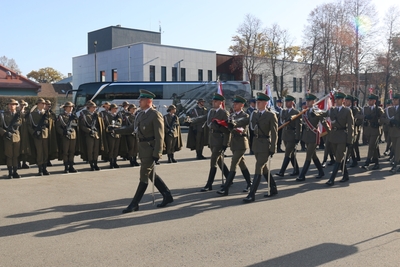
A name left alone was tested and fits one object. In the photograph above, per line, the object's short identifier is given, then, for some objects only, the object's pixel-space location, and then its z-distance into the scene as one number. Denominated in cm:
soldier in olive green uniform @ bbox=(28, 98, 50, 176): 1116
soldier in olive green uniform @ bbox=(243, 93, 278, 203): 805
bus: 3294
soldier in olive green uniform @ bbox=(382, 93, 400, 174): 1142
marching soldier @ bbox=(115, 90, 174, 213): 719
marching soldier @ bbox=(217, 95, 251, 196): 855
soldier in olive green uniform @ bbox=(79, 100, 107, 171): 1202
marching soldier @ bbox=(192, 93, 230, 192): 900
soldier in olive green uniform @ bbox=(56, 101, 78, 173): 1163
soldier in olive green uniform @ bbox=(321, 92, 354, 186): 983
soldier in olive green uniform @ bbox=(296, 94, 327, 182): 1045
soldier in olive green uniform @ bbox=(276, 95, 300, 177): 1096
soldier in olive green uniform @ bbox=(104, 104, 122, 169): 1270
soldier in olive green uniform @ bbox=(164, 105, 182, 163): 1412
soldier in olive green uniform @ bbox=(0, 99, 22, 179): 1064
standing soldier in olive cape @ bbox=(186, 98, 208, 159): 1538
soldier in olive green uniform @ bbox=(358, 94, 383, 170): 1241
